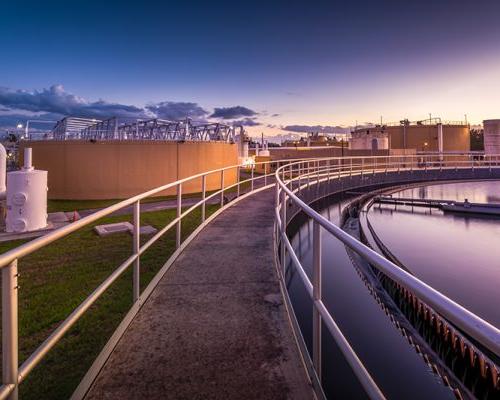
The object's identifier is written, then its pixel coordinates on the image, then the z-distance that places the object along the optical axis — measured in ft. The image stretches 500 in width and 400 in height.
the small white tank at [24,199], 28.86
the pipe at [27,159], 30.35
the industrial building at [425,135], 175.63
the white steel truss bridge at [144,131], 68.28
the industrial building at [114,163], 59.93
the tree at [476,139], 264.23
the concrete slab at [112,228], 28.17
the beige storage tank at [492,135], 128.47
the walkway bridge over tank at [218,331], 4.78
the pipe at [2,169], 32.99
